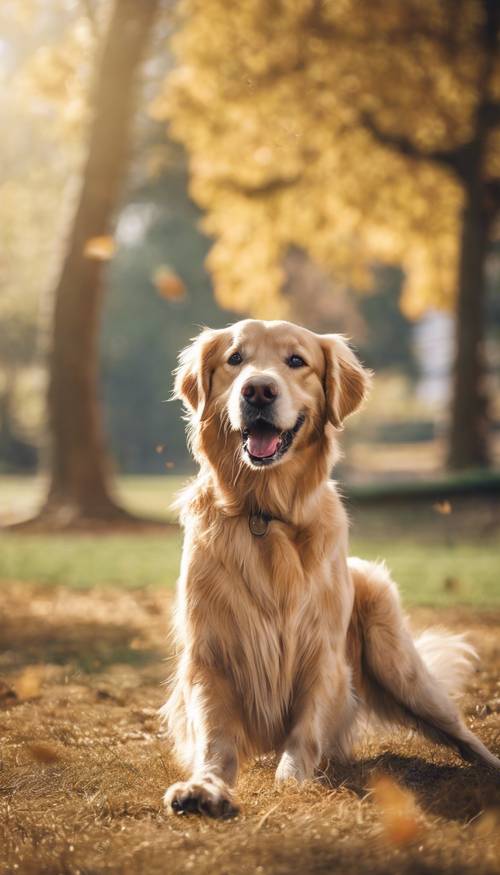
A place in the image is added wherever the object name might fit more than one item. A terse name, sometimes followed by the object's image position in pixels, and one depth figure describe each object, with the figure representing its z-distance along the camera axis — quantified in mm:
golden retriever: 3193
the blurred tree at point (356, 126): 14773
